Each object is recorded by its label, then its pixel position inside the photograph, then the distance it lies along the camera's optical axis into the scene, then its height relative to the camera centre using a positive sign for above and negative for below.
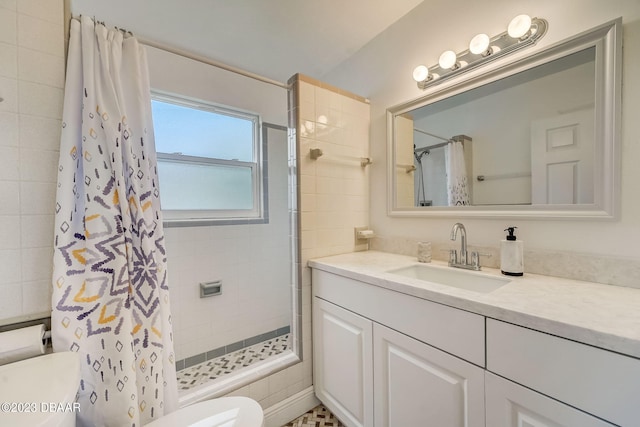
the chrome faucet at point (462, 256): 1.23 -0.25
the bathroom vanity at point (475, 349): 0.60 -0.44
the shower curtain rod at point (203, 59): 1.11 +0.75
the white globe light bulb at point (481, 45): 1.19 +0.78
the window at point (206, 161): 1.87 +0.41
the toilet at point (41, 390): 0.58 -0.46
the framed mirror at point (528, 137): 0.94 +0.32
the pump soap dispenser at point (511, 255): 1.06 -0.21
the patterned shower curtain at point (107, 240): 0.88 -0.10
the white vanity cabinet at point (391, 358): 0.83 -0.62
